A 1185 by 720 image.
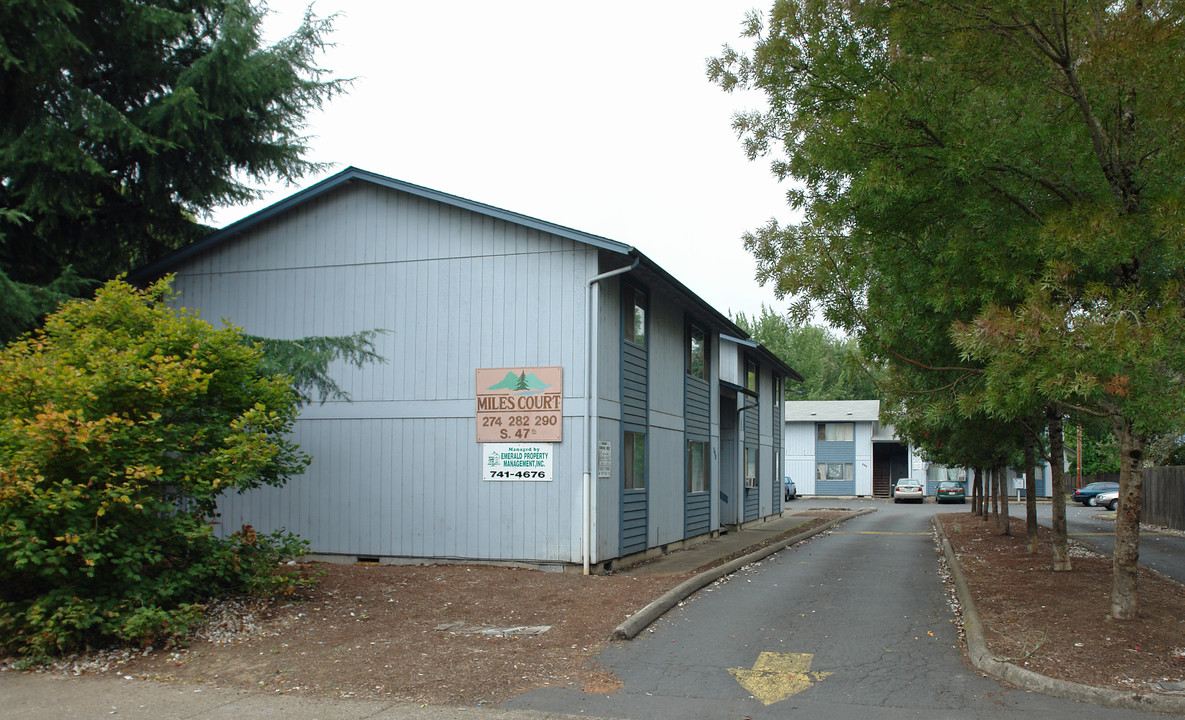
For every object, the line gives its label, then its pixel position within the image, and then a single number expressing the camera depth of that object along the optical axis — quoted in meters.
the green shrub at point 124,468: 8.59
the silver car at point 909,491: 51.34
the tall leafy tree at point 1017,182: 7.77
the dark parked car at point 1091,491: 48.14
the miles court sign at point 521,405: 14.30
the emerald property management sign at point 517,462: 14.29
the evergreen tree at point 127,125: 13.12
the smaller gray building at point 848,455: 57.16
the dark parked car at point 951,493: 49.09
